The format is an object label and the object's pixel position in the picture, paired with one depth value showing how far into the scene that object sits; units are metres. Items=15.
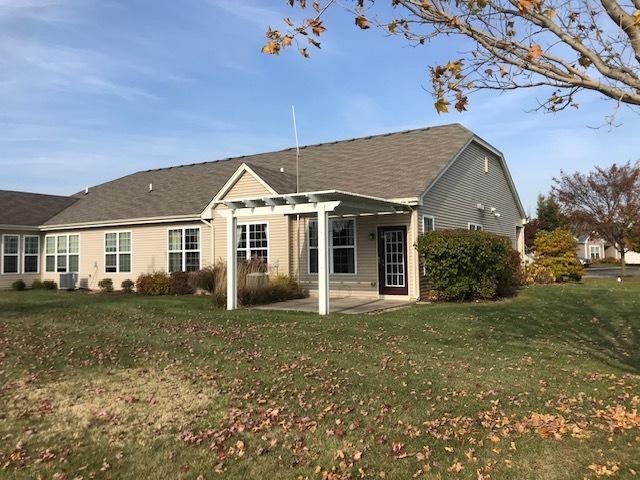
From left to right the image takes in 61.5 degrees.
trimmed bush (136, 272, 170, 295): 19.86
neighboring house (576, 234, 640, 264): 61.31
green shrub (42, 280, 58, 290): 24.02
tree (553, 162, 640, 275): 30.42
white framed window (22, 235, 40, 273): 24.69
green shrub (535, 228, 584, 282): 21.34
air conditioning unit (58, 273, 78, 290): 23.23
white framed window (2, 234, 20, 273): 24.02
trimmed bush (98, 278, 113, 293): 22.20
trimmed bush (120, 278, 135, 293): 21.50
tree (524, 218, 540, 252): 41.31
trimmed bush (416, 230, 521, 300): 14.70
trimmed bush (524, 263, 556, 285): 20.80
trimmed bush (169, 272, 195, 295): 19.64
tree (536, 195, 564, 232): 43.41
